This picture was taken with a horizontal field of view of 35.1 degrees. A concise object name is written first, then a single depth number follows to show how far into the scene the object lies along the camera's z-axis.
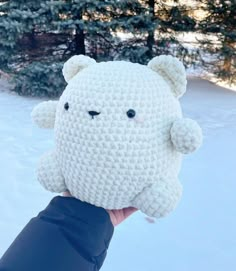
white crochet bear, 0.65
